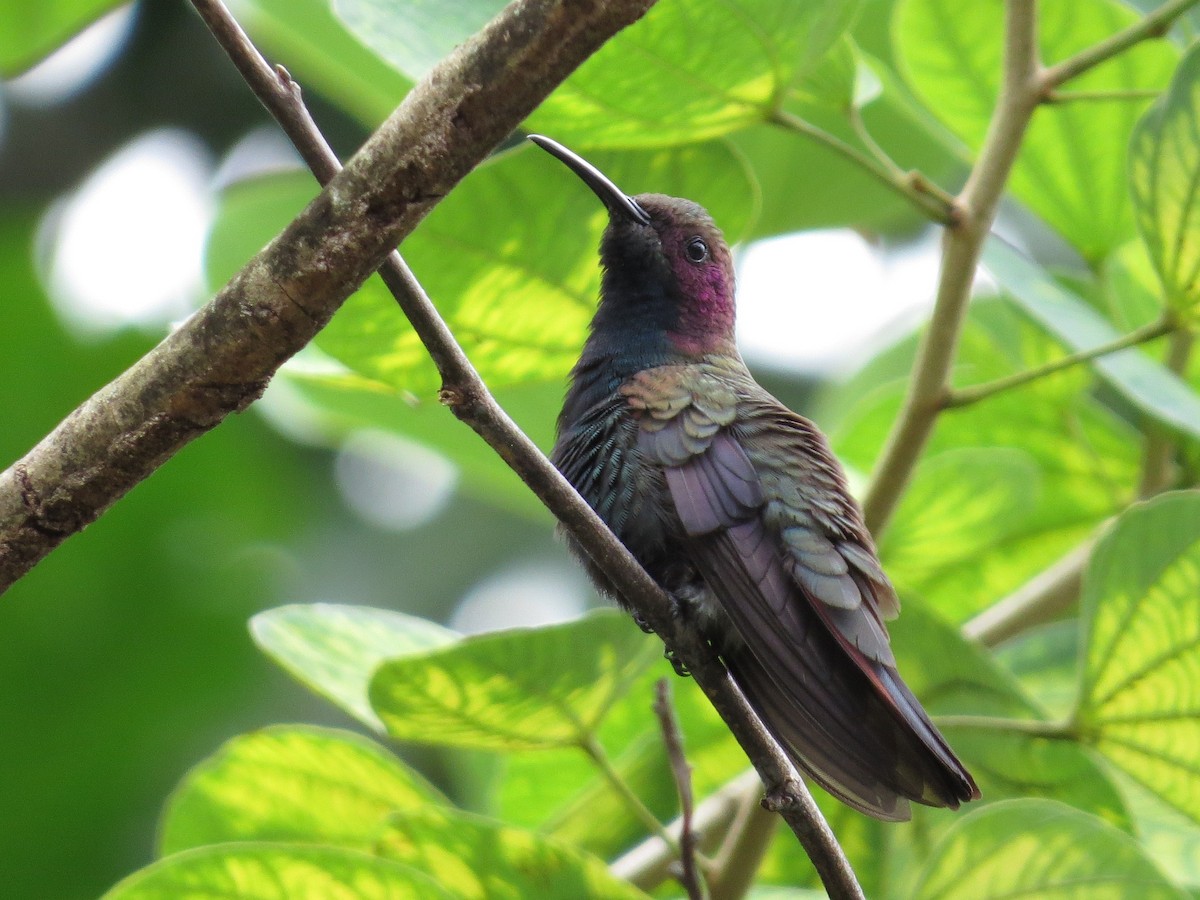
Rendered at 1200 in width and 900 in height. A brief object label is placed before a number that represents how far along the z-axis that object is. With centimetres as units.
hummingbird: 408
